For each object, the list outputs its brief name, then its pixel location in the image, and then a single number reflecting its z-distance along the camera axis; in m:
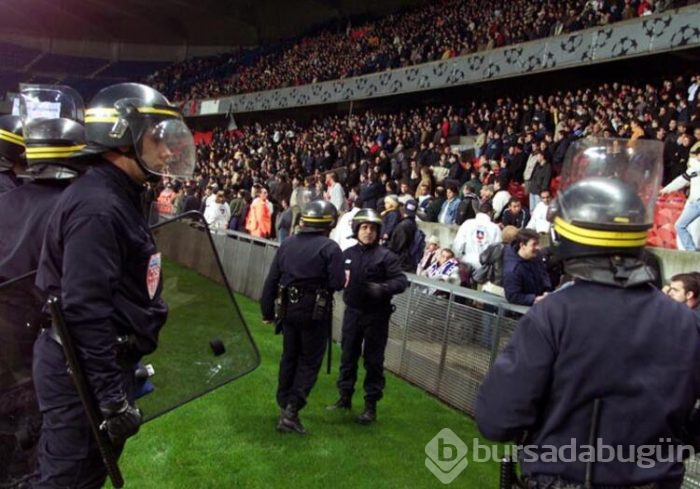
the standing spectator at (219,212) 15.11
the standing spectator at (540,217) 9.89
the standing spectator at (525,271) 5.88
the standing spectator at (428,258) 9.26
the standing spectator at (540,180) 11.69
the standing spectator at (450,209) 11.45
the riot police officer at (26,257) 2.78
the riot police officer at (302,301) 5.45
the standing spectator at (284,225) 12.85
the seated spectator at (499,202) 10.92
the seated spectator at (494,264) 7.78
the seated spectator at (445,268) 8.57
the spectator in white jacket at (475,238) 9.08
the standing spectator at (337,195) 14.33
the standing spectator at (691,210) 8.27
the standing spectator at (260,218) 14.36
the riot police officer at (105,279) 2.28
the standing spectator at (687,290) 4.27
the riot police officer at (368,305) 5.93
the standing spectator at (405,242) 9.55
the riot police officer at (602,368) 2.04
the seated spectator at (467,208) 11.16
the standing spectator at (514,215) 10.17
